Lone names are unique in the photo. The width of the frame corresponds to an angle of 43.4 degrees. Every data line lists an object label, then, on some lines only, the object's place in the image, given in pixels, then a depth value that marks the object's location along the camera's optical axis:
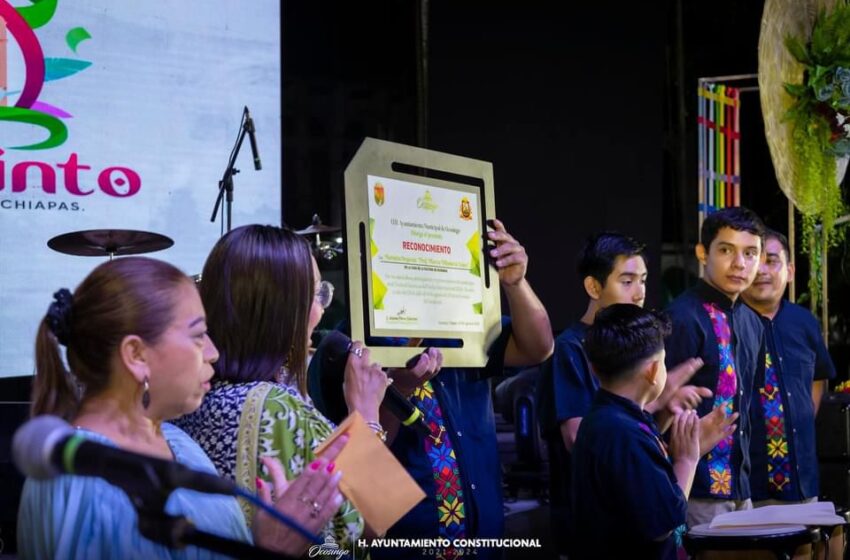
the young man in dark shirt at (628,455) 2.28
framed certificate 2.05
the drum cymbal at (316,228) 4.55
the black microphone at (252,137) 4.62
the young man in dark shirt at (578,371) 3.18
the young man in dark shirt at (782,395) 3.69
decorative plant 4.30
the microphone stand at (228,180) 4.59
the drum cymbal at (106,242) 4.01
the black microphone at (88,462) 0.98
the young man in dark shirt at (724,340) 3.34
